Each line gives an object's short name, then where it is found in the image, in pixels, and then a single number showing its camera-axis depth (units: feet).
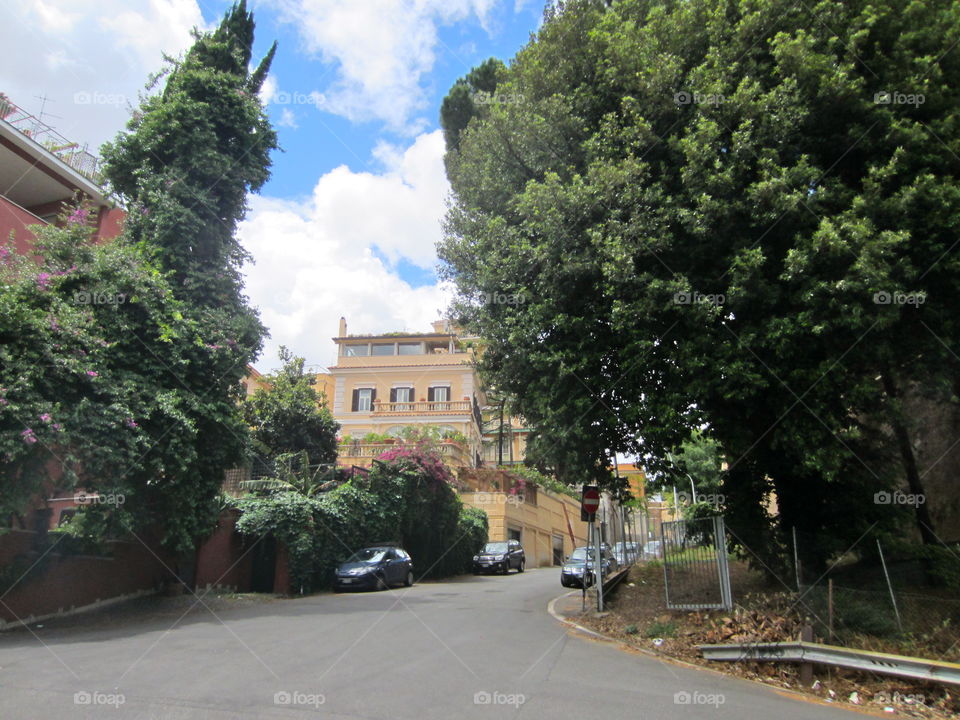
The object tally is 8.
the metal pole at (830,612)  29.61
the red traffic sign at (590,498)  49.75
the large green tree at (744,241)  31.99
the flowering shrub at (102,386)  37.81
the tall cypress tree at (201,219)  48.57
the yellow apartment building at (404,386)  133.18
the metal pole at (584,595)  50.11
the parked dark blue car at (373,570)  64.28
